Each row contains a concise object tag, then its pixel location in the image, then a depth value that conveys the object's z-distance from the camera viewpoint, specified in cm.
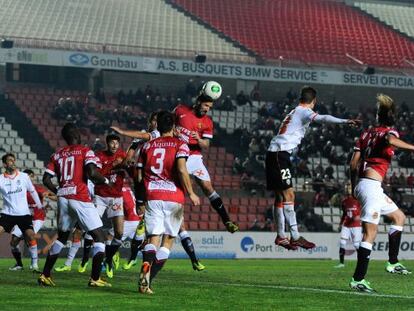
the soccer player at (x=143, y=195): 1756
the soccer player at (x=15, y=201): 2130
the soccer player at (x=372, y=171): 1455
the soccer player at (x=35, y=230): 2178
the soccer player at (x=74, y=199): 1503
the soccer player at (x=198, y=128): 1736
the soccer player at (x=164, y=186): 1403
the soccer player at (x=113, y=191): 1931
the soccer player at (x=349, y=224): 2839
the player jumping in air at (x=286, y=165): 1683
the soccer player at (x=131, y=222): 2136
